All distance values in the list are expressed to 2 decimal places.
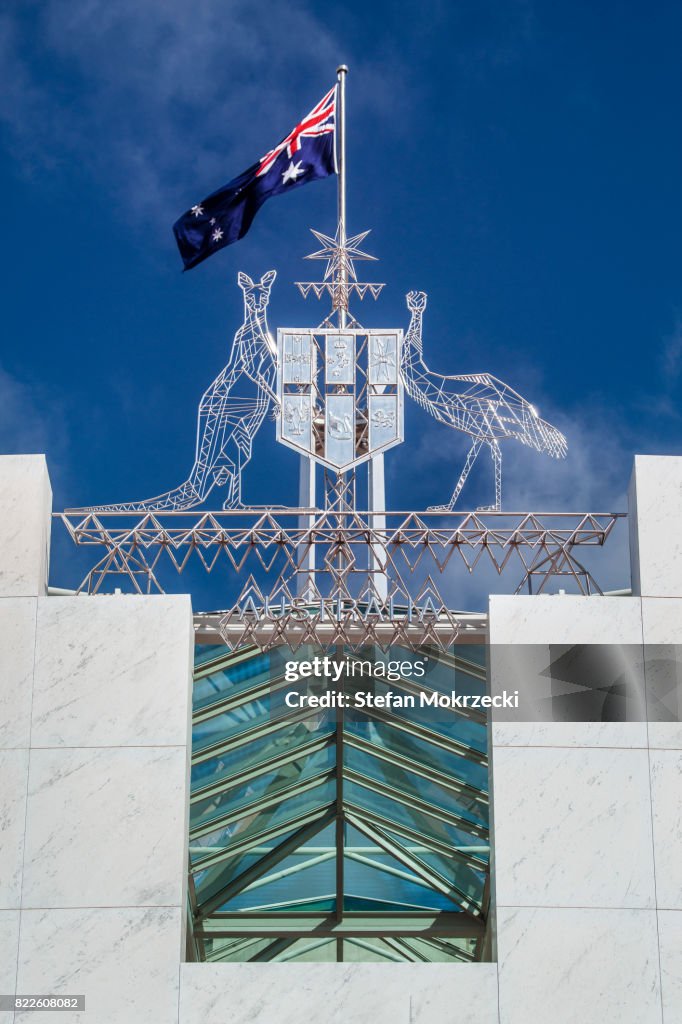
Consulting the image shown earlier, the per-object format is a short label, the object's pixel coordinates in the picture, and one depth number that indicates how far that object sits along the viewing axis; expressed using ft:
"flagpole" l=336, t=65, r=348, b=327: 72.59
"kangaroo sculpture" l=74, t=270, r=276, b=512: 71.41
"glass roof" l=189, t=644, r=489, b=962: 67.26
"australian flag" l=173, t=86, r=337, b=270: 74.90
